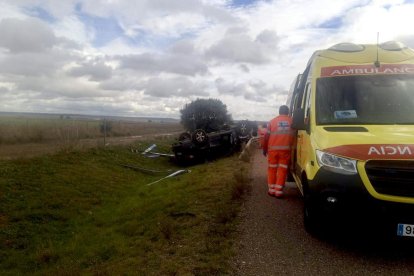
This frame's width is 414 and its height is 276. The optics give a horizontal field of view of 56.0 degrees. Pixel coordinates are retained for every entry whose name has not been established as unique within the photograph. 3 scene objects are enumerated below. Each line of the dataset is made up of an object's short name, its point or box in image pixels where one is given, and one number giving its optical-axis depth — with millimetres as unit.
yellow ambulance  4281
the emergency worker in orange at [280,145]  7449
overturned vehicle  19400
